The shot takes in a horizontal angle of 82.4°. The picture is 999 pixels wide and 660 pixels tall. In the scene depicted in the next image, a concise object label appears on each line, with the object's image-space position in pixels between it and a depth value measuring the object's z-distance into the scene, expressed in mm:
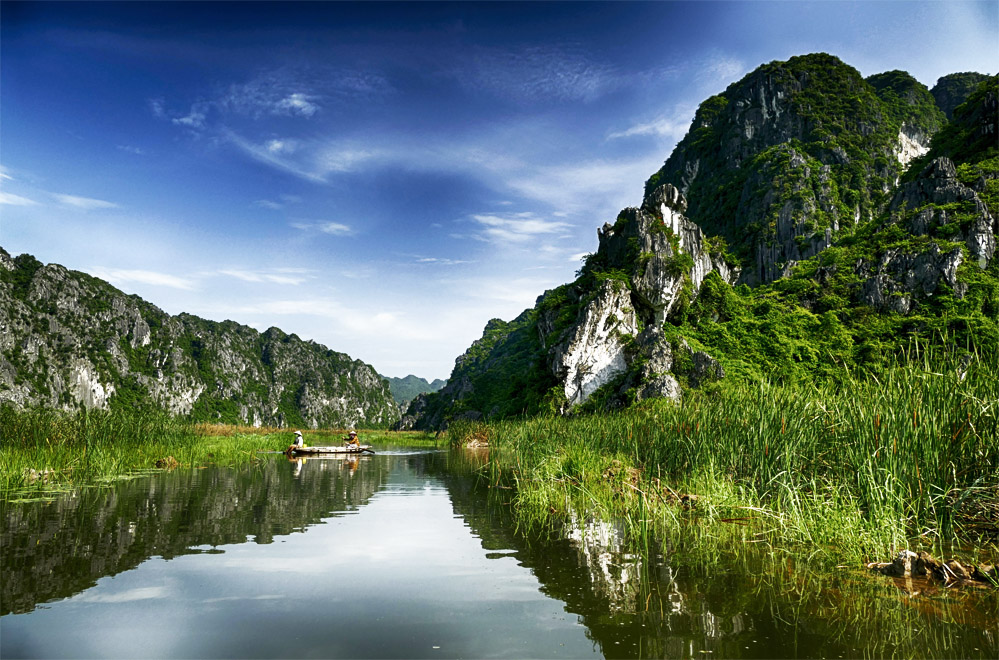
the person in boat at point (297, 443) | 31630
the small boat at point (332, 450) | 31750
